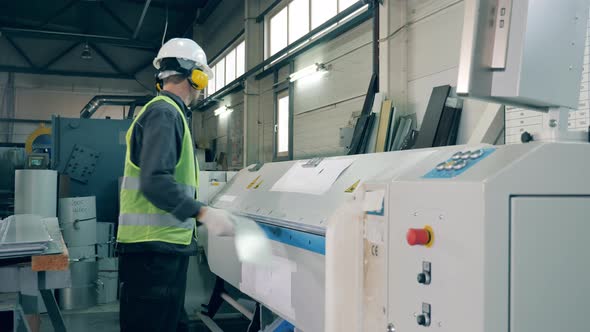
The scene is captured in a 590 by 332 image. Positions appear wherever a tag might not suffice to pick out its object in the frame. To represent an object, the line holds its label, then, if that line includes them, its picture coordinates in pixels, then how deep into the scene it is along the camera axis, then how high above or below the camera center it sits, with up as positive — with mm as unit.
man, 1848 -213
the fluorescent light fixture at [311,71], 4418 +826
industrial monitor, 1107 +255
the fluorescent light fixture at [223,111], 7559 +799
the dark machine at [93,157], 5520 +61
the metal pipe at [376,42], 3326 +803
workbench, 1667 -380
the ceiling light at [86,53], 8555 +1837
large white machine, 942 -115
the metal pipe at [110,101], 7555 +939
